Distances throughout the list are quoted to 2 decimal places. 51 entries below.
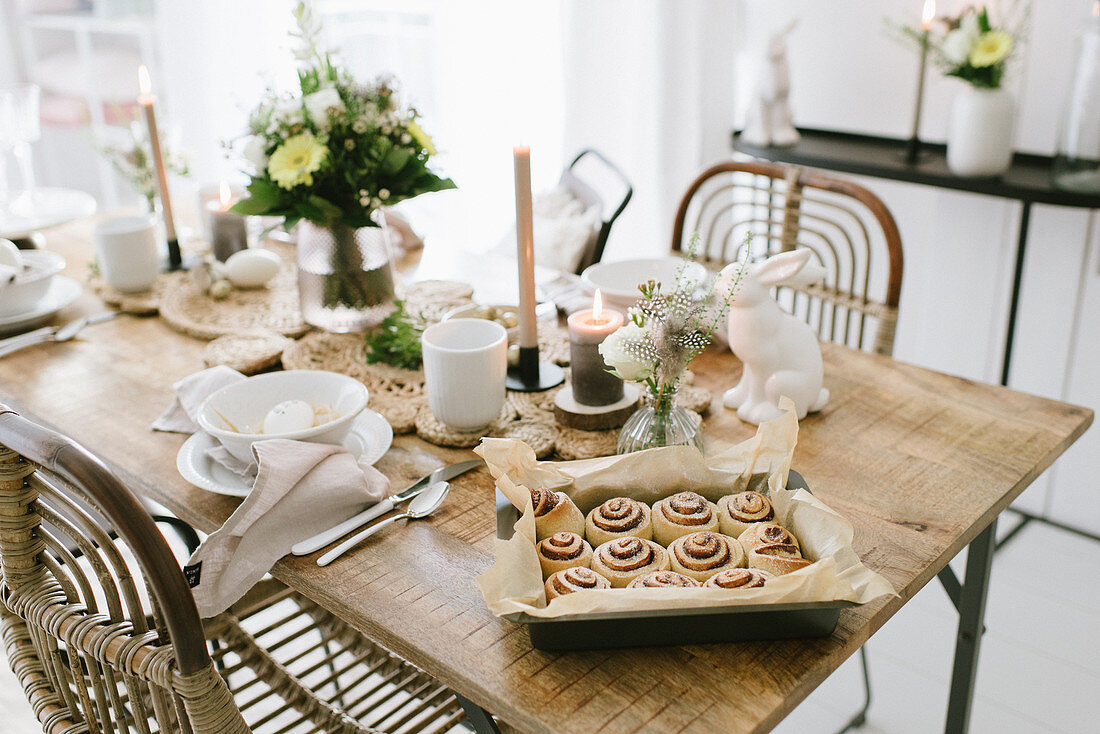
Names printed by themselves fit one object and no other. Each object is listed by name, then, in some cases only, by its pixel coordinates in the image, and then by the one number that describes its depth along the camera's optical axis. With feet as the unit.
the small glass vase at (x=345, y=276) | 4.63
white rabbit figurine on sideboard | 7.44
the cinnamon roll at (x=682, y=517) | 2.72
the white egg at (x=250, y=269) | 5.48
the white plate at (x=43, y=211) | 5.82
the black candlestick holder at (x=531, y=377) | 4.09
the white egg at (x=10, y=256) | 4.94
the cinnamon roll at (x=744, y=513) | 2.70
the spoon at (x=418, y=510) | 2.97
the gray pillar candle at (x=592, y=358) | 3.63
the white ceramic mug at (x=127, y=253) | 5.24
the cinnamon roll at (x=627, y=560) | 2.55
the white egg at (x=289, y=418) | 3.36
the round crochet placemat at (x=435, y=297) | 4.97
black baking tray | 2.36
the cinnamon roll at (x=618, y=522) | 2.72
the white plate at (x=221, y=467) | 3.26
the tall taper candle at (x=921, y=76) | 6.48
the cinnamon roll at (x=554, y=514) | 2.71
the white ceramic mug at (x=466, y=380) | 3.54
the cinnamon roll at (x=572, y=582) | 2.48
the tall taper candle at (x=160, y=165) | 5.43
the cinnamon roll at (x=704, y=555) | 2.54
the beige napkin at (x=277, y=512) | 2.88
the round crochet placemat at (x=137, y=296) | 5.20
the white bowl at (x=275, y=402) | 3.29
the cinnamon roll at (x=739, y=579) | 2.43
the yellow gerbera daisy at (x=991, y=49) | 6.14
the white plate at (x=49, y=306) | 4.93
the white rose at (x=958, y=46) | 6.24
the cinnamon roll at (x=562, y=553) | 2.59
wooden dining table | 2.35
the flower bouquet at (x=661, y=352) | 3.09
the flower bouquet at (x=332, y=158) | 4.26
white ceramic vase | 6.36
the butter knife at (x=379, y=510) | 2.98
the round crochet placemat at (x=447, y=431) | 3.68
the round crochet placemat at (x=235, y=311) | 4.88
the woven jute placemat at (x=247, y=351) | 4.34
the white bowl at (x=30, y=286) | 4.91
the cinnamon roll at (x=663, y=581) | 2.45
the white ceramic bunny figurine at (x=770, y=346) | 3.60
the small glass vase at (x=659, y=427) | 3.28
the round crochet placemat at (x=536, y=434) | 3.57
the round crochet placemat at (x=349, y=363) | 4.21
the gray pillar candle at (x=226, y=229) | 5.62
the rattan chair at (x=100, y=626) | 2.43
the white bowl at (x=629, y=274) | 4.64
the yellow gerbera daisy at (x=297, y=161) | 4.20
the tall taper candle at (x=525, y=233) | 3.86
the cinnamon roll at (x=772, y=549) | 2.50
